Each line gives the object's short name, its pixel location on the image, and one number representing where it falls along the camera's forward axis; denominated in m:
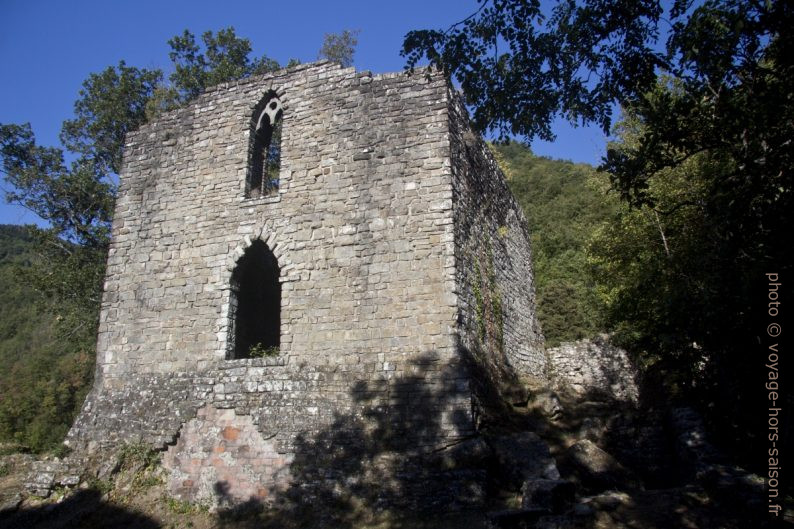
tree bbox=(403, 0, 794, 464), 5.80
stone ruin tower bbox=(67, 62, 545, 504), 8.51
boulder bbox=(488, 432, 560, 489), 7.91
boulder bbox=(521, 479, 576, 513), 6.71
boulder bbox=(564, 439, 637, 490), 8.29
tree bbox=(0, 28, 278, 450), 18.27
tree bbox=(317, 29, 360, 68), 25.62
